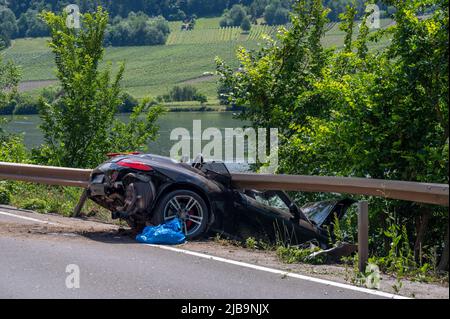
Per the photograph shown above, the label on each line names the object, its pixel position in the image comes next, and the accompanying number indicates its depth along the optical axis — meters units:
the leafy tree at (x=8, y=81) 27.45
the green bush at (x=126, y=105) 25.70
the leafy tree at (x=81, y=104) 24.19
